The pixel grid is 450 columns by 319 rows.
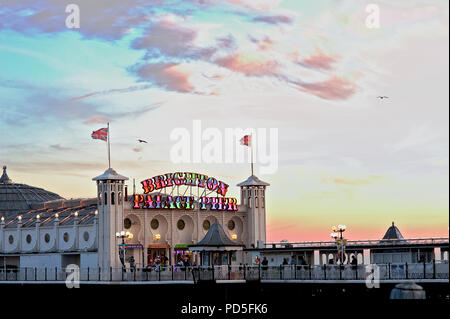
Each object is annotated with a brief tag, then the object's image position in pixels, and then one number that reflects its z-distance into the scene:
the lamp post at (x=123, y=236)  69.20
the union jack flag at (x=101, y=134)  79.74
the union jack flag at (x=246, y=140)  83.50
